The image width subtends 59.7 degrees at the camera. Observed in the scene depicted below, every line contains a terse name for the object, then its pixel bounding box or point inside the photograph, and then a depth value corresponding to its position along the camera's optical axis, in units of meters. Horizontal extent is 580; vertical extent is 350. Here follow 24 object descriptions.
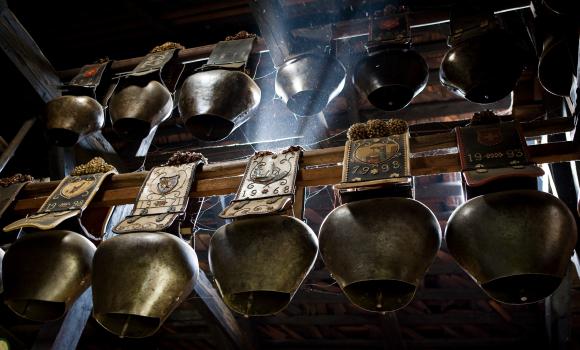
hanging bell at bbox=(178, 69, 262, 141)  2.15
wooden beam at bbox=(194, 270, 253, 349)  4.93
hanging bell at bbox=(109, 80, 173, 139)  2.35
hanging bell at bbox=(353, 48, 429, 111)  2.12
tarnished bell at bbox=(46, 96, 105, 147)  2.46
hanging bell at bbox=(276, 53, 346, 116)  2.22
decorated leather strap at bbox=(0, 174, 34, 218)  2.22
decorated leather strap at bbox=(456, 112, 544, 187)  1.57
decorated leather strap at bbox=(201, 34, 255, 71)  2.36
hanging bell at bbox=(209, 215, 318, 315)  1.52
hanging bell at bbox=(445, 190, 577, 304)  1.38
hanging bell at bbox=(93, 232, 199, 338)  1.54
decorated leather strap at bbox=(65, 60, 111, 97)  2.66
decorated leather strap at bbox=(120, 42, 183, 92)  2.50
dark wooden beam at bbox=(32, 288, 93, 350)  3.14
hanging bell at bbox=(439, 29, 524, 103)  1.97
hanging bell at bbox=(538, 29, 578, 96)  1.88
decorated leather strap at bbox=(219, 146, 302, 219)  1.66
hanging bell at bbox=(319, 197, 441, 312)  1.42
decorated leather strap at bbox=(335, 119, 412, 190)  1.65
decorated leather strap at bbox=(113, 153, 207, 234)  1.76
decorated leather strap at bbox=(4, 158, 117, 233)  1.88
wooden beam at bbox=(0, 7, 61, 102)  2.93
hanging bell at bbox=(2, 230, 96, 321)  1.72
